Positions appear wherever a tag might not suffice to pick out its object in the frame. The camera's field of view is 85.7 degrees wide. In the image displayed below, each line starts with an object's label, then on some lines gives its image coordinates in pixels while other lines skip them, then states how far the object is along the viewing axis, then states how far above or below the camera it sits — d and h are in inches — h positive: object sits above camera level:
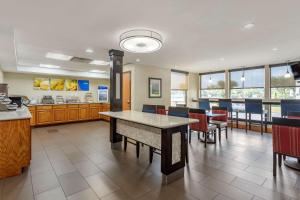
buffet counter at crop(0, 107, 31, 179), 97.4 -26.3
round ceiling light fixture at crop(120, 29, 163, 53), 109.2 +42.3
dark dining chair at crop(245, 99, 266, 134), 209.9 -6.2
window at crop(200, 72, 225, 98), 295.9 +32.8
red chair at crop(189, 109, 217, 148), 152.7 -20.0
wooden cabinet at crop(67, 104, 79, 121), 275.6 -17.0
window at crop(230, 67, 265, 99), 249.9 +31.2
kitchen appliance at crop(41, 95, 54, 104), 260.2 +3.6
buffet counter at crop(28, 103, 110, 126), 245.3 -16.7
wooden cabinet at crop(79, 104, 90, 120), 287.9 -17.4
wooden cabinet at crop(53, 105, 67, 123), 260.7 -18.0
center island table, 91.6 -22.3
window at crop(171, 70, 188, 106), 295.2 +28.2
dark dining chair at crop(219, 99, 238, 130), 242.5 -2.9
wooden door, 237.9 +17.6
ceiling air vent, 199.3 +54.5
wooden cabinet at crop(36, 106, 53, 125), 245.4 -19.5
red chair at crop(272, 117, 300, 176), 92.9 -20.9
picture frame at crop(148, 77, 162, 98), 247.6 +23.2
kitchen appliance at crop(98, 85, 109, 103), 331.0 +18.9
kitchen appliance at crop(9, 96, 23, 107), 181.3 +2.5
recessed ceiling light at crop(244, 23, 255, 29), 106.3 +51.5
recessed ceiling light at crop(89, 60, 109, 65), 216.5 +55.2
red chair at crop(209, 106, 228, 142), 174.6 -19.4
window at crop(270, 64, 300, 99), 220.4 +25.8
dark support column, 159.2 +23.5
